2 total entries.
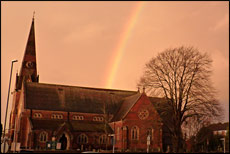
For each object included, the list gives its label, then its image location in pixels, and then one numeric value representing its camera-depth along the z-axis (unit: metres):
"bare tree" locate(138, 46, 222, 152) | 43.09
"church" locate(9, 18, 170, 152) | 57.84
